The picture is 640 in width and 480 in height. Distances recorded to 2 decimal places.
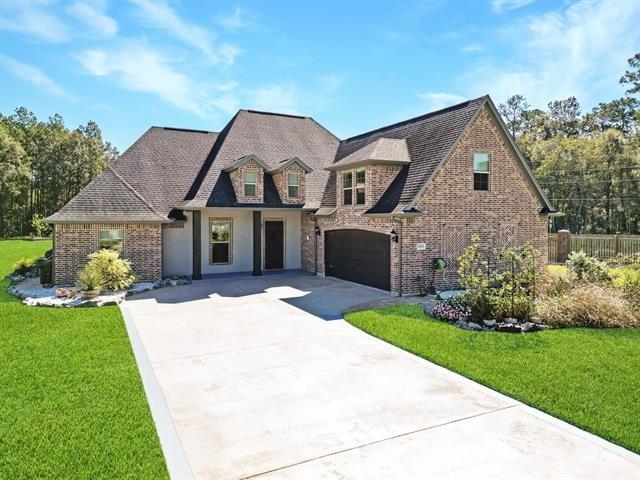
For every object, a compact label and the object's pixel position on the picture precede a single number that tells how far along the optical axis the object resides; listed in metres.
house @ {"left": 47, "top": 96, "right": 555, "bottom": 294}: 14.77
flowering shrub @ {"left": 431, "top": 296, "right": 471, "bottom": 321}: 10.72
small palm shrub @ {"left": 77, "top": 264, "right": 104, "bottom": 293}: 13.69
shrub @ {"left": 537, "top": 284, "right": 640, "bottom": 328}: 10.21
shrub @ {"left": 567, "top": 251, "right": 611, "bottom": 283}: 13.53
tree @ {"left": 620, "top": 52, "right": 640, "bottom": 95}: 38.75
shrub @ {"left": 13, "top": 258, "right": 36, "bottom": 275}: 18.41
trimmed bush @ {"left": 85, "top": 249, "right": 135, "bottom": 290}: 14.60
